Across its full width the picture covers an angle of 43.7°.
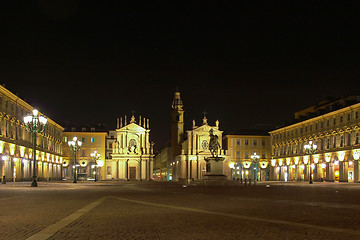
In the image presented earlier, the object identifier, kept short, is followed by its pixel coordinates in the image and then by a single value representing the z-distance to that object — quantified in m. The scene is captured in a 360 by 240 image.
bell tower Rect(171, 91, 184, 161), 136.00
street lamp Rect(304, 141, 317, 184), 67.04
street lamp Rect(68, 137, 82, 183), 60.74
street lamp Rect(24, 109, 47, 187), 41.24
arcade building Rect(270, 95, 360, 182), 71.25
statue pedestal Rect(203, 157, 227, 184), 59.83
